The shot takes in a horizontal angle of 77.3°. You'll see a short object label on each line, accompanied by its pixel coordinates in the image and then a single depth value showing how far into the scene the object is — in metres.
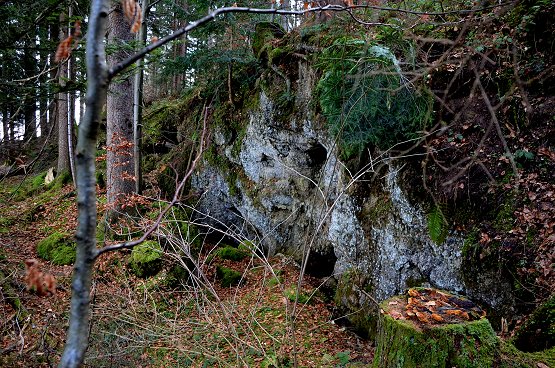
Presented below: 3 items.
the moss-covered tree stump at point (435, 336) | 2.42
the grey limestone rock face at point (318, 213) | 4.41
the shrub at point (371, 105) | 4.42
